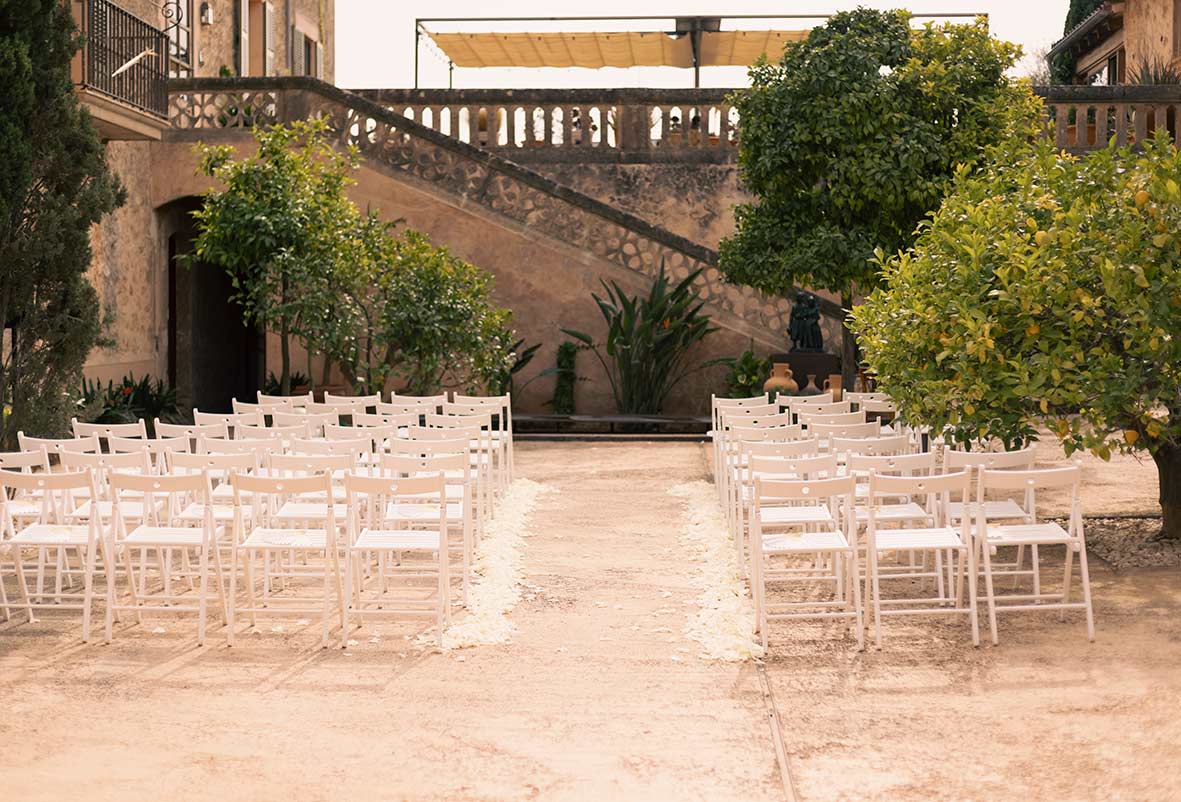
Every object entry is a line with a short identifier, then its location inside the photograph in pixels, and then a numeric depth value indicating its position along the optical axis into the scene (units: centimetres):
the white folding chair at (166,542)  713
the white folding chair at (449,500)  797
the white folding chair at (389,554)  718
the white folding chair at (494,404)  1285
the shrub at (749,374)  1831
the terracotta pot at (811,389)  1686
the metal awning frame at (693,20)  2175
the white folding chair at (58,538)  716
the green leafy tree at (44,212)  1306
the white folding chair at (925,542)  703
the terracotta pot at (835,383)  1666
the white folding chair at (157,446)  903
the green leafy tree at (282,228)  1554
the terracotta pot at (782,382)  1639
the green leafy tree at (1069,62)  2980
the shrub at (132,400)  1661
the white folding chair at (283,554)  714
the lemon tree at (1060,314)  850
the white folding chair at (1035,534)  712
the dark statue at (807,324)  1748
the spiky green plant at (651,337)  1848
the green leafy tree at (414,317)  1606
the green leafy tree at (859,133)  1433
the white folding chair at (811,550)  706
